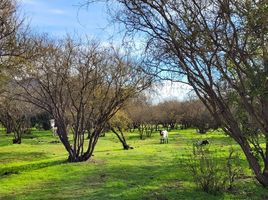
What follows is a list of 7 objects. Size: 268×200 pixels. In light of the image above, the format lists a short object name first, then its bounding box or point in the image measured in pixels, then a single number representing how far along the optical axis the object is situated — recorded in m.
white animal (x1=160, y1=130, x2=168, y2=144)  30.92
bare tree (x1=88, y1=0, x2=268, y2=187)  7.50
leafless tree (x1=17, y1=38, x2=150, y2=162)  16.02
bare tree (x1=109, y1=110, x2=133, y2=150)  22.95
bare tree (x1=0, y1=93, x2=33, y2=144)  30.22
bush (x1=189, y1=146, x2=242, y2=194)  9.16
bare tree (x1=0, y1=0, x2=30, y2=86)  10.32
